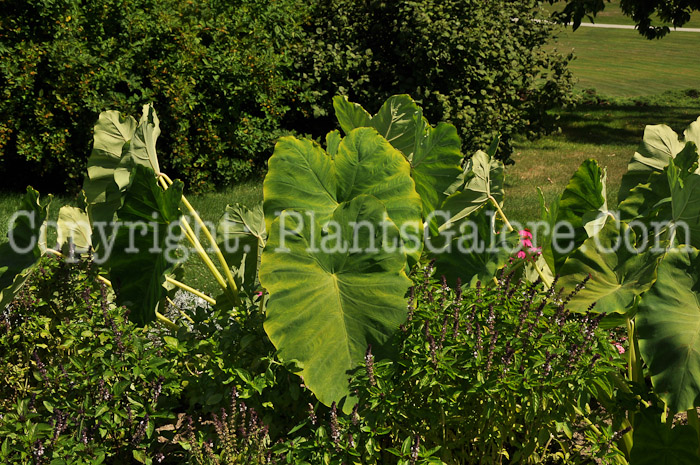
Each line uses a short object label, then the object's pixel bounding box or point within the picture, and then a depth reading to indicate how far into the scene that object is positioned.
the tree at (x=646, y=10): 10.80
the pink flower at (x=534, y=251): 3.19
